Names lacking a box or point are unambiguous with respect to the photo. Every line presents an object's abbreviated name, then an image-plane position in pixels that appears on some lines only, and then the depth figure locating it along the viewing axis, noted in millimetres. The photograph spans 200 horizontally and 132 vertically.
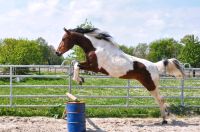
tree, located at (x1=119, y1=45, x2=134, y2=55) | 69875
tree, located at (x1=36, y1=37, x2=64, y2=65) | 69738
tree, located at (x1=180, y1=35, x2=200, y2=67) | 48781
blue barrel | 8195
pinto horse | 9367
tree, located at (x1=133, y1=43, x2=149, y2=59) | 75831
